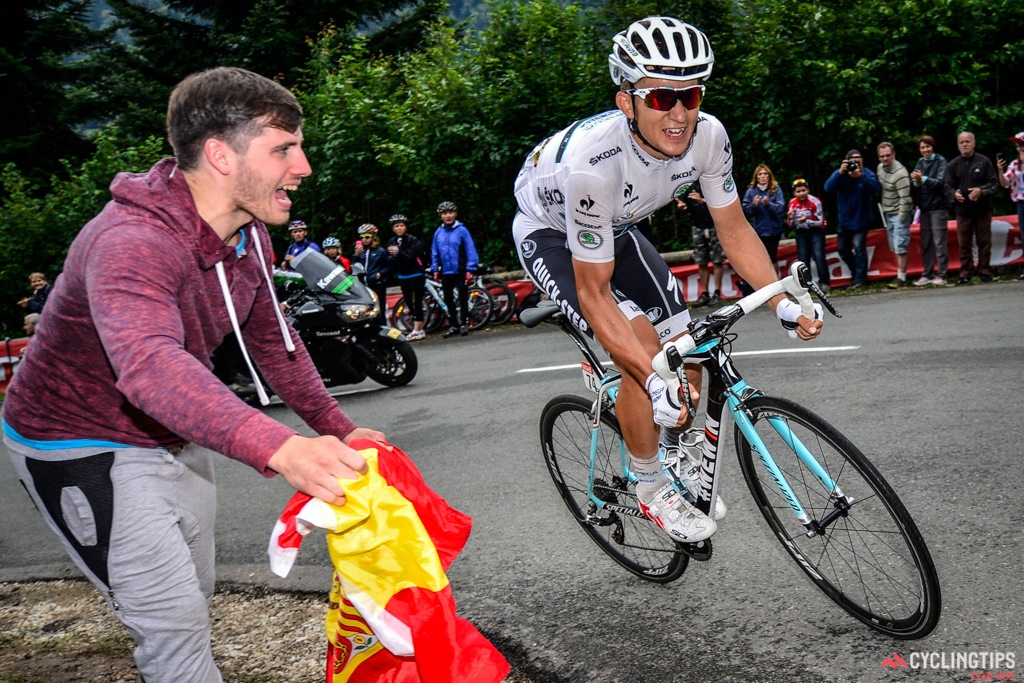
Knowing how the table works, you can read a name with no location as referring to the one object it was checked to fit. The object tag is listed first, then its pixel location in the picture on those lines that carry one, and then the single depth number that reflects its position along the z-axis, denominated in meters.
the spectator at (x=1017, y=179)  12.30
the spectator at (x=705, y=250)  14.21
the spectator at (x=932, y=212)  13.02
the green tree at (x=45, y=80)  33.50
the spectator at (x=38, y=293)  17.83
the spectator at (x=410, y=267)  15.78
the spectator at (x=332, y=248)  15.11
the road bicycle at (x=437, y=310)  15.84
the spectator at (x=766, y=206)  13.65
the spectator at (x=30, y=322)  15.81
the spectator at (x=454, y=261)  15.26
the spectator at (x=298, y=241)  14.22
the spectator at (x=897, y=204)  13.38
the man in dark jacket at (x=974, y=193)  12.66
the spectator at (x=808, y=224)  13.66
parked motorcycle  10.34
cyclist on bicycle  3.68
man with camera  13.48
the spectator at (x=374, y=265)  16.27
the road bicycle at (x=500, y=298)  15.99
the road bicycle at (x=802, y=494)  3.31
